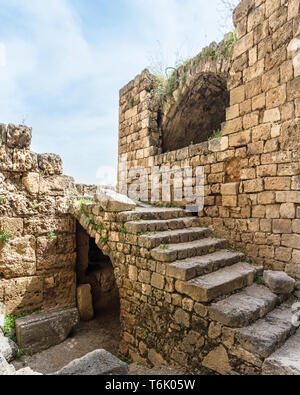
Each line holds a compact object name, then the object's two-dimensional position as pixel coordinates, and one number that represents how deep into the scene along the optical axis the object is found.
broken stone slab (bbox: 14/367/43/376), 1.74
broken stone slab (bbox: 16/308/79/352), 3.93
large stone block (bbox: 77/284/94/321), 5.18
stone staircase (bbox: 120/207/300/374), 2.11
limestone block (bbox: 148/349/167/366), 2.95
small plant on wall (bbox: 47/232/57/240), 4.74
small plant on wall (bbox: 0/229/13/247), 4.18
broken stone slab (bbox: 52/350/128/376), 1.80
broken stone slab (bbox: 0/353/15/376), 1.74
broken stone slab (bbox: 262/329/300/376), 1.85
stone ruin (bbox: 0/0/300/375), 2.53
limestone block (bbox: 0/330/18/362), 3.51
